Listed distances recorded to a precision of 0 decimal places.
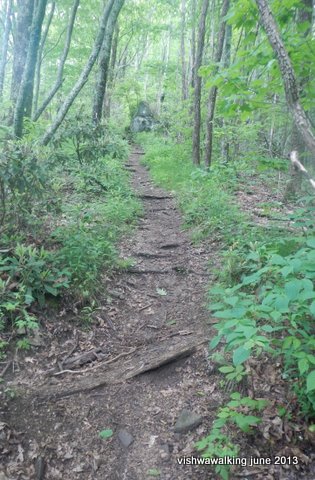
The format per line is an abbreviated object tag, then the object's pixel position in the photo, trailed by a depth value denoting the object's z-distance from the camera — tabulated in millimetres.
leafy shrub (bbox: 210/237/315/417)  2258
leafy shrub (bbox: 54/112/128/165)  8797
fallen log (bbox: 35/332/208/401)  3504
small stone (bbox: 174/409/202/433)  3111
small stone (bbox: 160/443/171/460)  2924
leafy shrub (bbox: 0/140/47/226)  4625
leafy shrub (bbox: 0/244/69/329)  3936
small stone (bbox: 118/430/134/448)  3068
